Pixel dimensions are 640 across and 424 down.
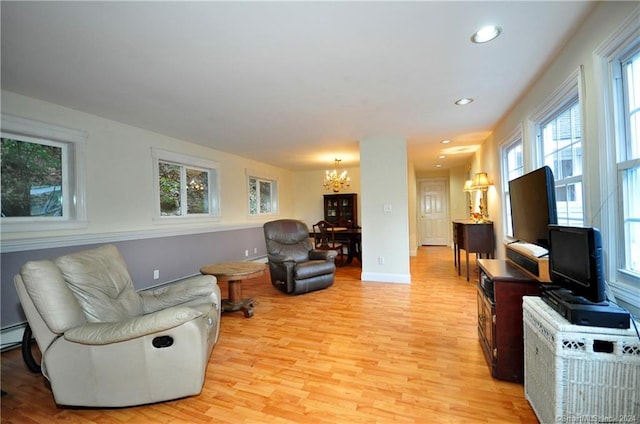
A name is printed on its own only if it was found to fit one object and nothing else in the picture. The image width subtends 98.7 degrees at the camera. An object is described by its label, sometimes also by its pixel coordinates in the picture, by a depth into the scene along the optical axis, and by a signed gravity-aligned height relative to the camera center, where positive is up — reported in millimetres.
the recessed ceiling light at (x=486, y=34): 1773 +1170
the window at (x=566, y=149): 2043 +494
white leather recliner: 1597 -759
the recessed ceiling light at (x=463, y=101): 2946 +1194
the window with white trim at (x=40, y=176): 2717 +499
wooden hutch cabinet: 7477 +155
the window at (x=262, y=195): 6566 +533
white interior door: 8523 -54
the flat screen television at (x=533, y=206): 1694 +18
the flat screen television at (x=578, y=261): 1245 -271
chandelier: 5770 +734
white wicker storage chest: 1194 -750
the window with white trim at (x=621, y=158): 1446 +266
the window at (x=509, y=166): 3404 +575
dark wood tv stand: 1870 -776
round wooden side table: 3064 -664
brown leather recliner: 3904 -690
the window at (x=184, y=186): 4289 +562
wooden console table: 4250 -438
